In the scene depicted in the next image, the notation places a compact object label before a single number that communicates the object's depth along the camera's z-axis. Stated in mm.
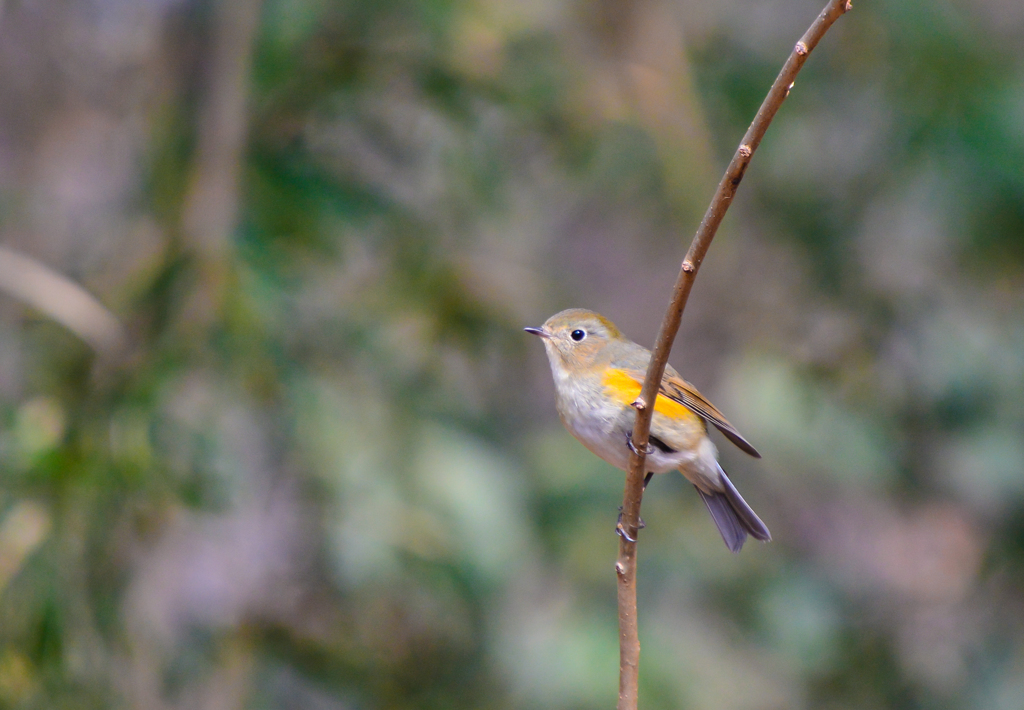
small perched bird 4625
